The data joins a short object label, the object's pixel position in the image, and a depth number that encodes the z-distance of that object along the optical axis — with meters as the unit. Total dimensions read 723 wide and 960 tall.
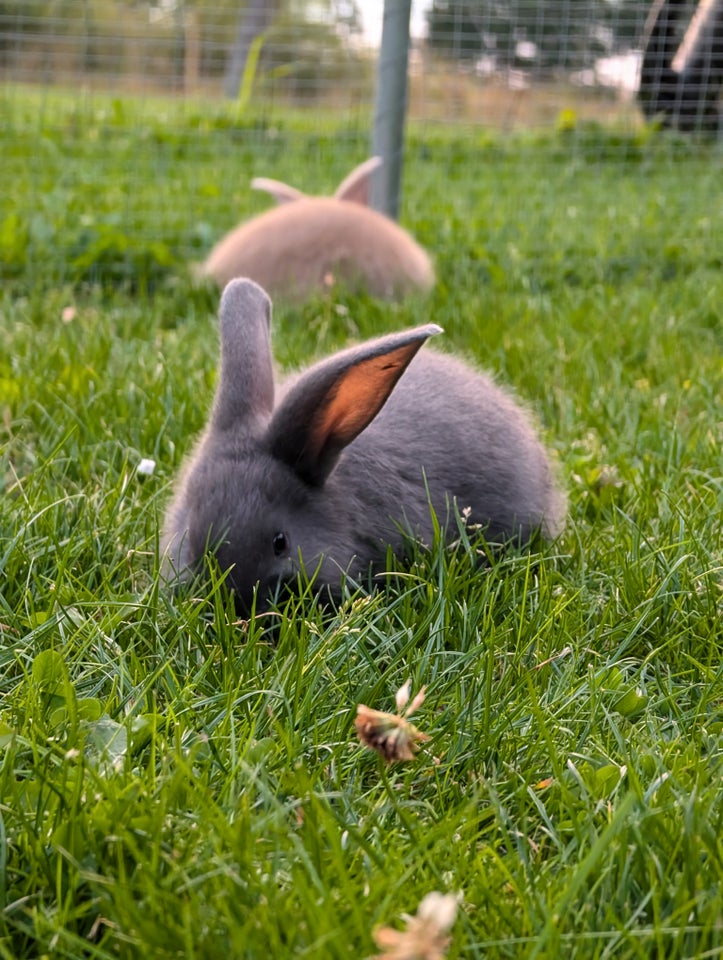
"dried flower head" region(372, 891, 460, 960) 1.00
